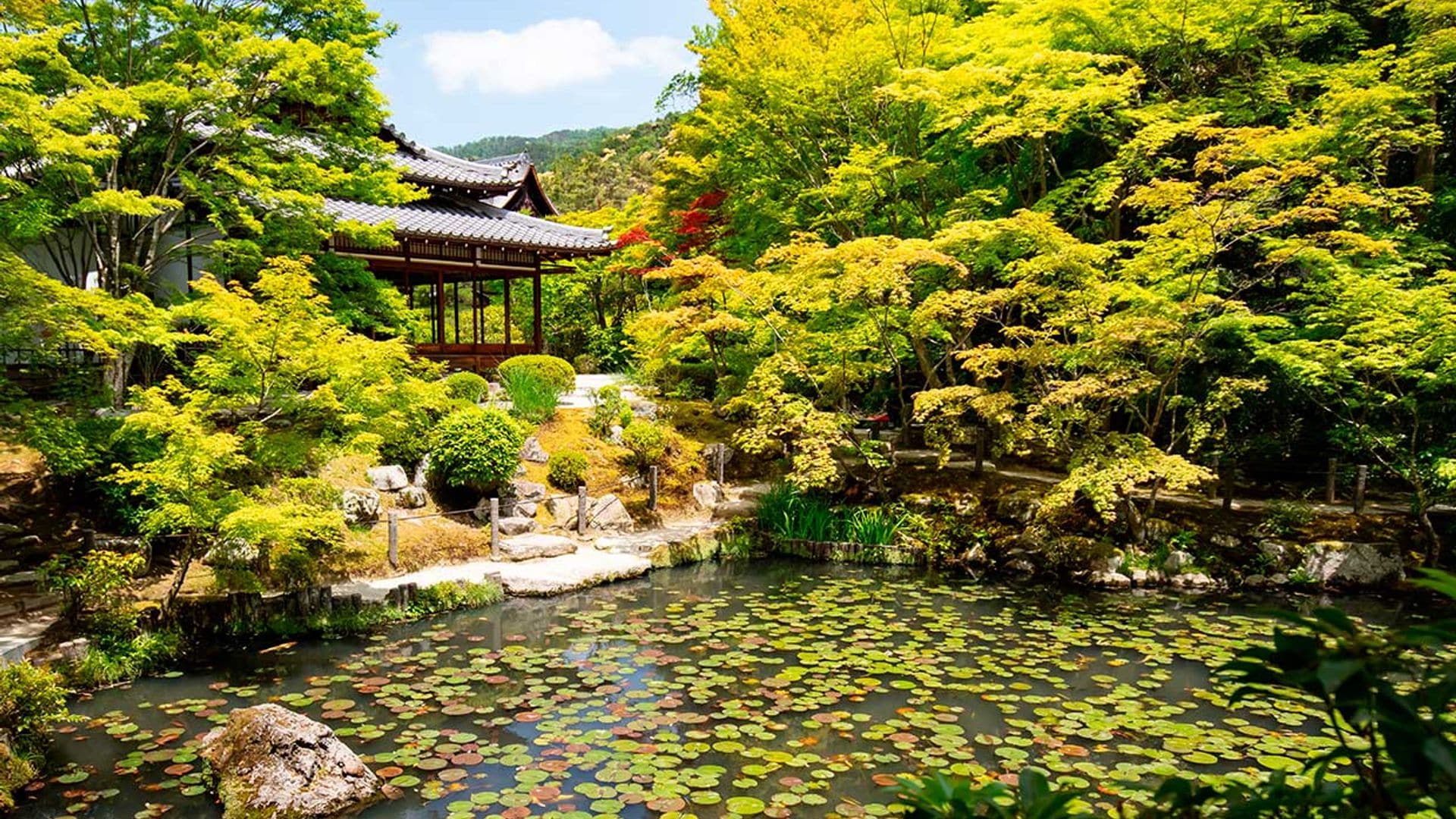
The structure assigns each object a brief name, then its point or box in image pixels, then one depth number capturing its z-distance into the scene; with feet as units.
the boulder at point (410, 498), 35.45
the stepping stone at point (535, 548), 34.55
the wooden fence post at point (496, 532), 33.90
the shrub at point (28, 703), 17.42
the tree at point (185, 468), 23.17
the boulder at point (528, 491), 38.17
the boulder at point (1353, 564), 32.35
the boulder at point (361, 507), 32.24
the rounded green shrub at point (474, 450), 35.99
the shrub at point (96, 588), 23.27
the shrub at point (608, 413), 45.83
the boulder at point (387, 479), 35.88
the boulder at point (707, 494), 43.91
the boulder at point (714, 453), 46.32
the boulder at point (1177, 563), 33.63
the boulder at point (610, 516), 39.40
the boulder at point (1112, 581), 33.45
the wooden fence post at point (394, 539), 30.73
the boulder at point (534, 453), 42.16
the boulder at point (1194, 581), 33.24
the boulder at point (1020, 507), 37.06
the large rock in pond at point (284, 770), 15.80
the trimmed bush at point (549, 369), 48.83
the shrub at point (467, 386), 43.80
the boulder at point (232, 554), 27.25
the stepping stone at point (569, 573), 31.71
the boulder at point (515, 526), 36.22
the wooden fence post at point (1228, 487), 36.29
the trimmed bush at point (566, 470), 40.50
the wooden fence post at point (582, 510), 37.45
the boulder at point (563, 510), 38.75
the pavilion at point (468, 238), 48.57
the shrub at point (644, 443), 43.57
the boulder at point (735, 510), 42.57
